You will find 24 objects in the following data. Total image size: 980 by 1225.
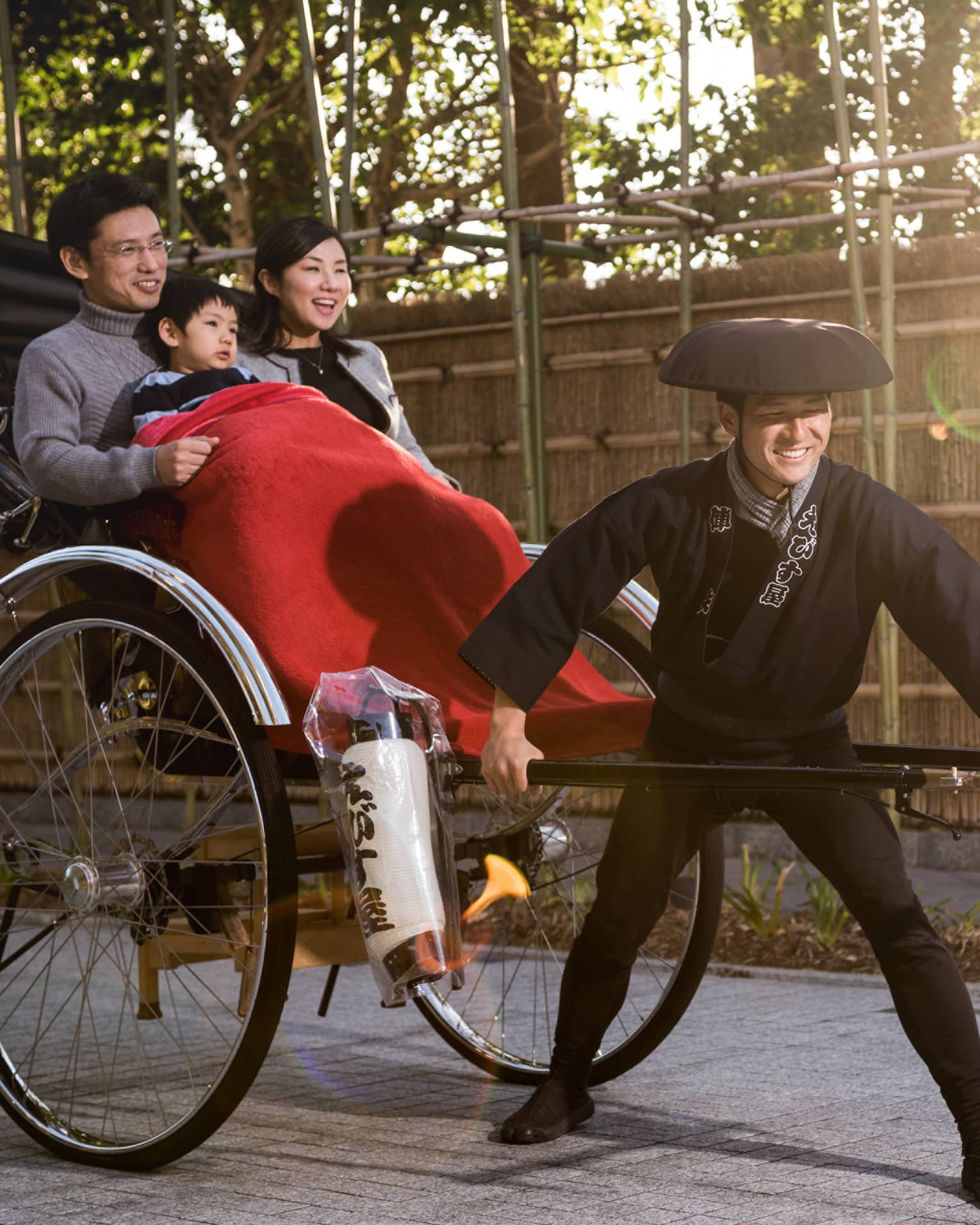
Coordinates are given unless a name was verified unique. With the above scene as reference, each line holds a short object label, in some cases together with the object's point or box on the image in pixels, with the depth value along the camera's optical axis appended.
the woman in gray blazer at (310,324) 4.38
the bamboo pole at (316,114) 5.96
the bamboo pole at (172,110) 7.77
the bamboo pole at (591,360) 6.88
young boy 4.21
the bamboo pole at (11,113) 6.73
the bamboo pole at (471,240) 6.98
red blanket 3.47
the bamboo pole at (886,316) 5.52
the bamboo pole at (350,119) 7.02
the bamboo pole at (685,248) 6.53
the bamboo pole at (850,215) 5.61
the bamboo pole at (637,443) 7.04
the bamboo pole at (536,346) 6.92
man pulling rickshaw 3.05
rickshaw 3.29
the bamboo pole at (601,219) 6.30
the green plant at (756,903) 5.84
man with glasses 3.72
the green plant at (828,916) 5.66
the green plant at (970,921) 5.44
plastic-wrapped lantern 3.14
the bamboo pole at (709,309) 6.87
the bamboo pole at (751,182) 5.42
